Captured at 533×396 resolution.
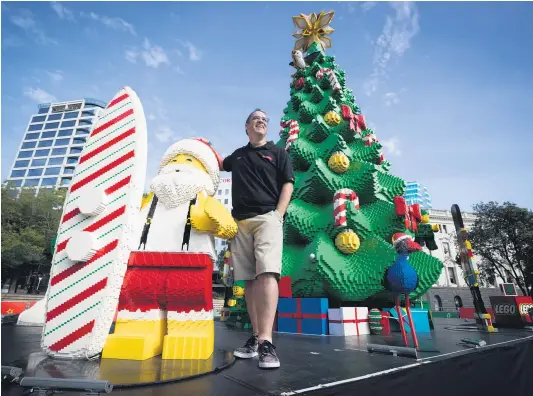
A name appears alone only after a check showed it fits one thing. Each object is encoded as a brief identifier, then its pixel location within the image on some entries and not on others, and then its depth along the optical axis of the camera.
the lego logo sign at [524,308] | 7.28
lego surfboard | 1.79
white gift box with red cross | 4.73
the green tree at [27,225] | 18.14
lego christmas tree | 5.48
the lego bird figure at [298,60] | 8.33
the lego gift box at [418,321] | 5.31
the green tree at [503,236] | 17.23
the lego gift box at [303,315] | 4.90
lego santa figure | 1.99
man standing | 1.92
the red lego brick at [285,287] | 5.65
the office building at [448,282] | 29.00
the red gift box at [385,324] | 5.05
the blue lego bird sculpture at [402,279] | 2.70
